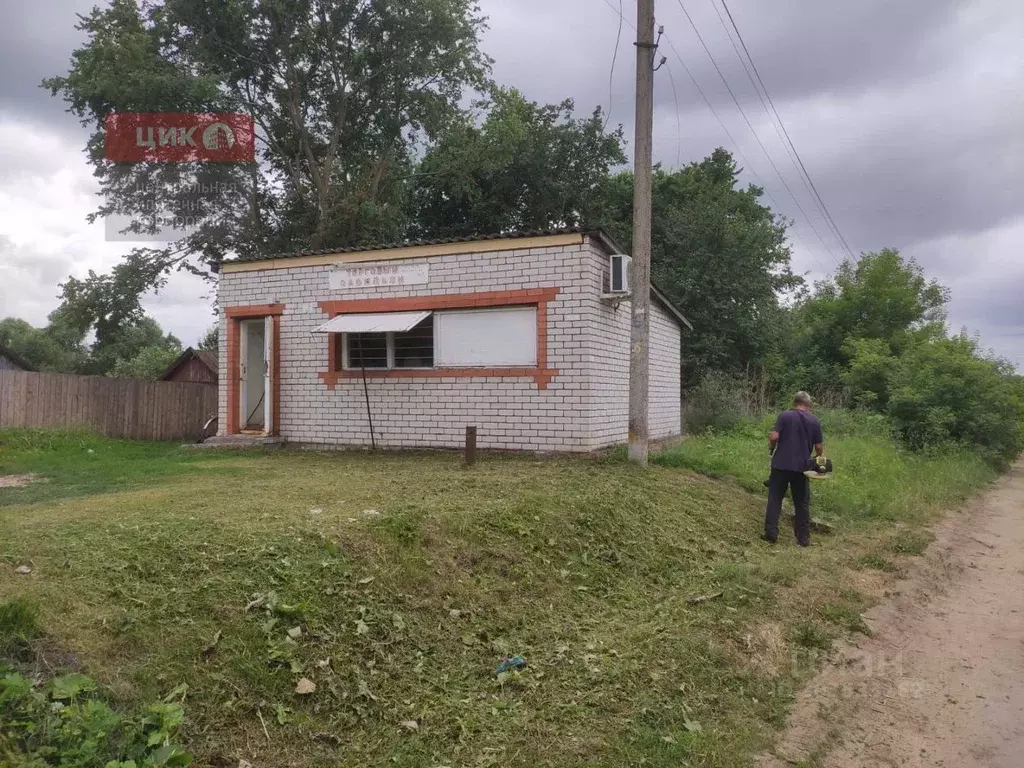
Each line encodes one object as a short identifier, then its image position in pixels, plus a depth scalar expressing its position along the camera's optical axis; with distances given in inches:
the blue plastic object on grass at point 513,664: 174.2
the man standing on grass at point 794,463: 319.0
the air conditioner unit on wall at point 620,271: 413.1
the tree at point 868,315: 1252.5
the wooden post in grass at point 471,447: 389.4
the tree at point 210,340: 1554.0
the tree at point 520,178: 970.7
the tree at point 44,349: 1955.0
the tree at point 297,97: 821.9
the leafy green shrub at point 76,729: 110.2
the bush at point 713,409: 738.8
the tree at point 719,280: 975.0
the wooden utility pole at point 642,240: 393.7
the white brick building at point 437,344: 418.0
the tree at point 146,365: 1371.8
